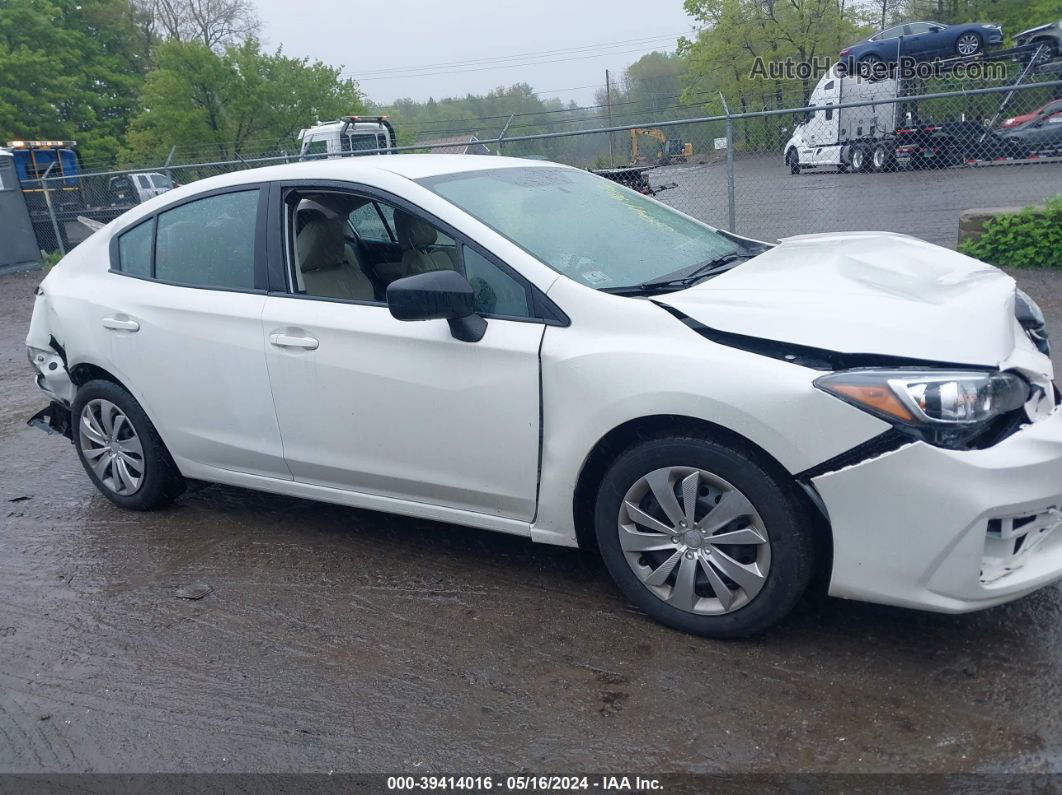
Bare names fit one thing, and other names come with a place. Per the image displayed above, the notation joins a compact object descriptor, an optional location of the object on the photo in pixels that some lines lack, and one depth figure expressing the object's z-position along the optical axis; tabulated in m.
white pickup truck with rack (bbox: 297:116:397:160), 20.48
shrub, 8.80
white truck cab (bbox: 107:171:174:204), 21.34
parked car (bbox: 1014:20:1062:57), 20.55
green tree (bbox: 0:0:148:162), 39.22
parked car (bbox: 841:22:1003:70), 22.31
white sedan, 2.81
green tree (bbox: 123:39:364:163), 36.94
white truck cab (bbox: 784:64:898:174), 15.98
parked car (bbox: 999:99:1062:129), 17.58
